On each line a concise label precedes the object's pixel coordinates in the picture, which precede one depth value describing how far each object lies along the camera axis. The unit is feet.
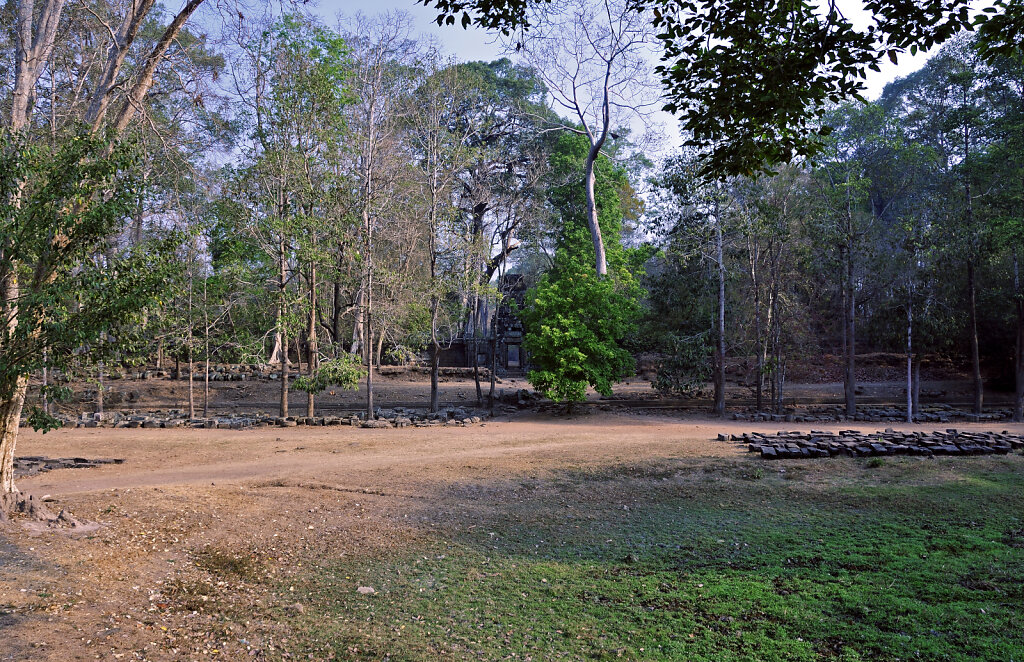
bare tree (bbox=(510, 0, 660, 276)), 81.76
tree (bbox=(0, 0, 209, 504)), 19.85
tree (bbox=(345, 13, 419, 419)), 62.64
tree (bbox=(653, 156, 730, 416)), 69.36
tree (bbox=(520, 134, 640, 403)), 65.51
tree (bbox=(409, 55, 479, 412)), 67.00
